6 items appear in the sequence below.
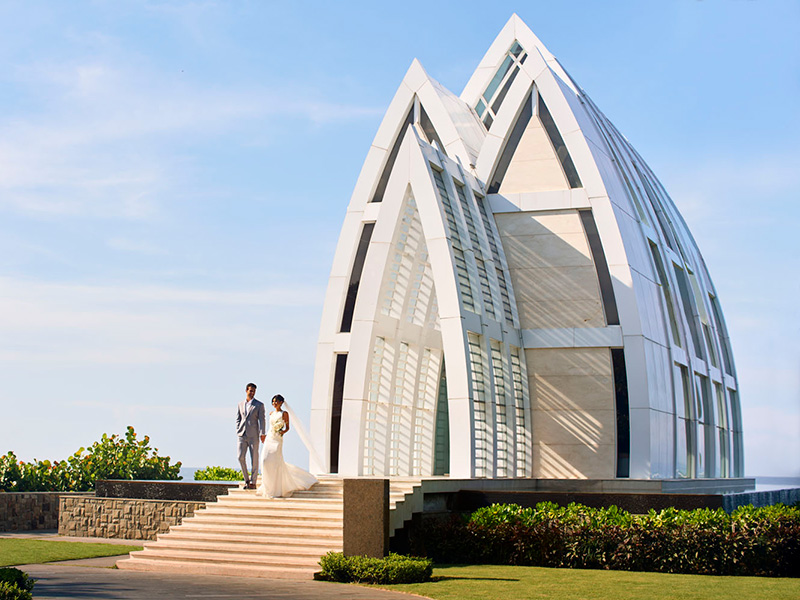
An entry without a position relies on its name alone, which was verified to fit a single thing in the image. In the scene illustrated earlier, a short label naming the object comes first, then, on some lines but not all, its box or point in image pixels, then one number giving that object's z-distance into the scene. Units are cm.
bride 1697
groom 1791
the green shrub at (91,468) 2550
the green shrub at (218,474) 2850
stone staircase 1459
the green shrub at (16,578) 966
